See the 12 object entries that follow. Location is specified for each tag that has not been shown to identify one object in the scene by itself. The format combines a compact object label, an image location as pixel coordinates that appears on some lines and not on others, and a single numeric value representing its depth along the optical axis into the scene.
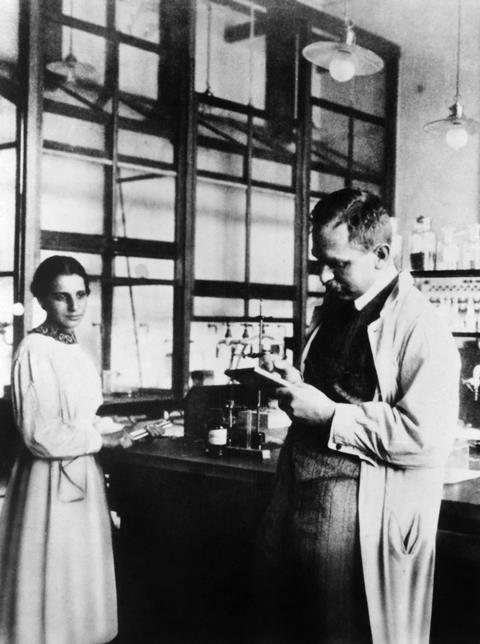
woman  2.56
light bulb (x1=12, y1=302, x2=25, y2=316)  4.09
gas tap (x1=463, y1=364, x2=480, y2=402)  4.21
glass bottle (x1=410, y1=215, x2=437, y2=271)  5.52
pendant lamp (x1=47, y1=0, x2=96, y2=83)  4.23
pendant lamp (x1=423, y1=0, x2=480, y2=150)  4.78
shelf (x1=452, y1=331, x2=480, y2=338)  5.46
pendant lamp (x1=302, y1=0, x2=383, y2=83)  3.72
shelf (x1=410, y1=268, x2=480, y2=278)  5.28
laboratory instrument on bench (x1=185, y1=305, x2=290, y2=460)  2.85
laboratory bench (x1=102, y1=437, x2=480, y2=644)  2.37
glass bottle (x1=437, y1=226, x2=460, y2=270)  5.41
